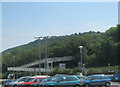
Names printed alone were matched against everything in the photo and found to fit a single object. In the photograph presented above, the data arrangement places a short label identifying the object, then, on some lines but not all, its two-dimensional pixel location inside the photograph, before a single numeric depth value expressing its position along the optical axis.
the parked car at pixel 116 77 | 27.31
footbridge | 69.36
